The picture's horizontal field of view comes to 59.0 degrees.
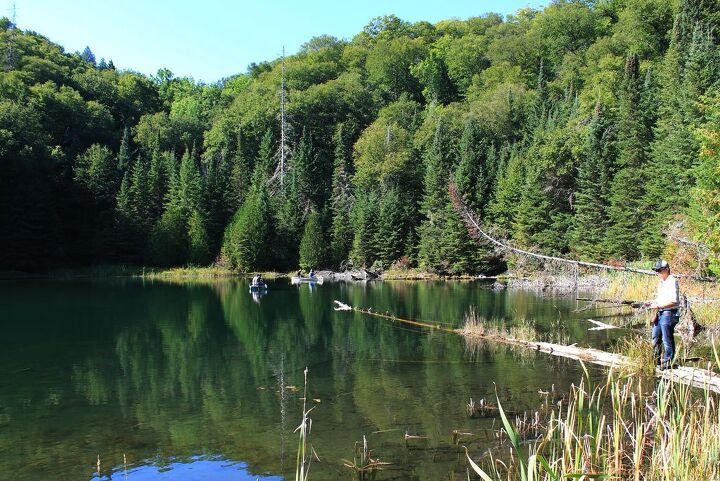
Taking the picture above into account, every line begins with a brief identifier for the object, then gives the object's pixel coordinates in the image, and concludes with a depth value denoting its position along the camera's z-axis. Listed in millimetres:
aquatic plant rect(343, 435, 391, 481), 8586
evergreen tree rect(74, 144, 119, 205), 67125
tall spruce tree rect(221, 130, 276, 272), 61188
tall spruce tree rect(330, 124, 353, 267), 63344
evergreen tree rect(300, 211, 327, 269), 61500
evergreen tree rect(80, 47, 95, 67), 126375
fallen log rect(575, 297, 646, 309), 22506
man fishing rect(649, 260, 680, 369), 11398
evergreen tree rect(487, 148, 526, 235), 55656
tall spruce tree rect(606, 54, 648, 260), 44156
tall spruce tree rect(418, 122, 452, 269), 56938
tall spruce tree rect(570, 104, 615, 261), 47219
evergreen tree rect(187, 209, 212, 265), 63406
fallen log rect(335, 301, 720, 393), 10355
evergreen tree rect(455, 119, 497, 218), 59156
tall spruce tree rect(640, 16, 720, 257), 38625
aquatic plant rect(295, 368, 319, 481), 9061
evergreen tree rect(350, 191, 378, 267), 61031
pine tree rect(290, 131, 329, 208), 69438
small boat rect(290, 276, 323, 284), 49312
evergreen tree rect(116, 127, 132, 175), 71438
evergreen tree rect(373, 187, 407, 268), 60375
